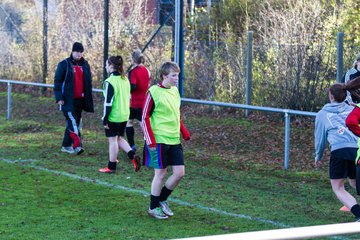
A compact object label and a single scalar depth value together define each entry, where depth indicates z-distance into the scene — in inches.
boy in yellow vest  564.3
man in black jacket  902.1
